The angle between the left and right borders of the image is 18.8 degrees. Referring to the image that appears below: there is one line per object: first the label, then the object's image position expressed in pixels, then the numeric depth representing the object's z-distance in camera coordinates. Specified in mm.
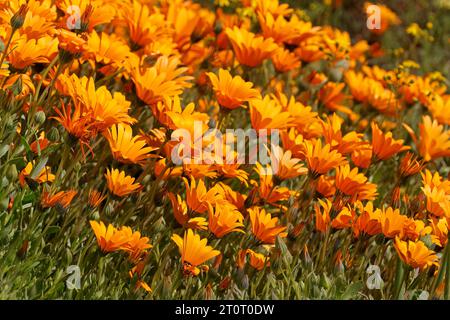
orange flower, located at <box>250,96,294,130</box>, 4260
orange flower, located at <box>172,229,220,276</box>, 3553
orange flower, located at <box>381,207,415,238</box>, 3868
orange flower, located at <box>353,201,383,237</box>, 3926
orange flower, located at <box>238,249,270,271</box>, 3855
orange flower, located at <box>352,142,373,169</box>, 4611
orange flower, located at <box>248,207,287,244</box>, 3881
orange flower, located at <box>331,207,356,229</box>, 4079
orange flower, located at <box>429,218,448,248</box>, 3978
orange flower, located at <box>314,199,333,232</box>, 4125
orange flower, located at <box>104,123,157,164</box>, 3804
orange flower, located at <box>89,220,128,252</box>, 3520
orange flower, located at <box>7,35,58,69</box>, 3925
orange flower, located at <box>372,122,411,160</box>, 4538
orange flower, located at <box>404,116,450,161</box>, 4948
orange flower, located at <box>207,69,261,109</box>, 4089
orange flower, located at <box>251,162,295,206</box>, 4104
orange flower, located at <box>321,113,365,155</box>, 4287
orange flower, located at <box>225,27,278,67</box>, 4770
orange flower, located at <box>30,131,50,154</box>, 3960
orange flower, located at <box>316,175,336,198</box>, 4367
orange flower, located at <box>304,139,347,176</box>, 4027
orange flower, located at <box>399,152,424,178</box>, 4524
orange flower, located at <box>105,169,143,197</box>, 3786
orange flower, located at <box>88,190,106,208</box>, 3798
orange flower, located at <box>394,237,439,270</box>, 3648
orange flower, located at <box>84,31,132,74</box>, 4321
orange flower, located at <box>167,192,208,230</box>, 3706
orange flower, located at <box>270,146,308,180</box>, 4082
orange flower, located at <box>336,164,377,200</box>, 4177
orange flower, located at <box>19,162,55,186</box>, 3731
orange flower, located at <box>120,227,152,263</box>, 3578
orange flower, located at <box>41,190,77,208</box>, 3624
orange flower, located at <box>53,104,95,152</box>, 3639
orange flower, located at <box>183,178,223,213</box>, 3682
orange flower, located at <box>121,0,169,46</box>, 4654
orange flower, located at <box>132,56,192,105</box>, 4024
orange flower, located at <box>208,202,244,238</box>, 3627
